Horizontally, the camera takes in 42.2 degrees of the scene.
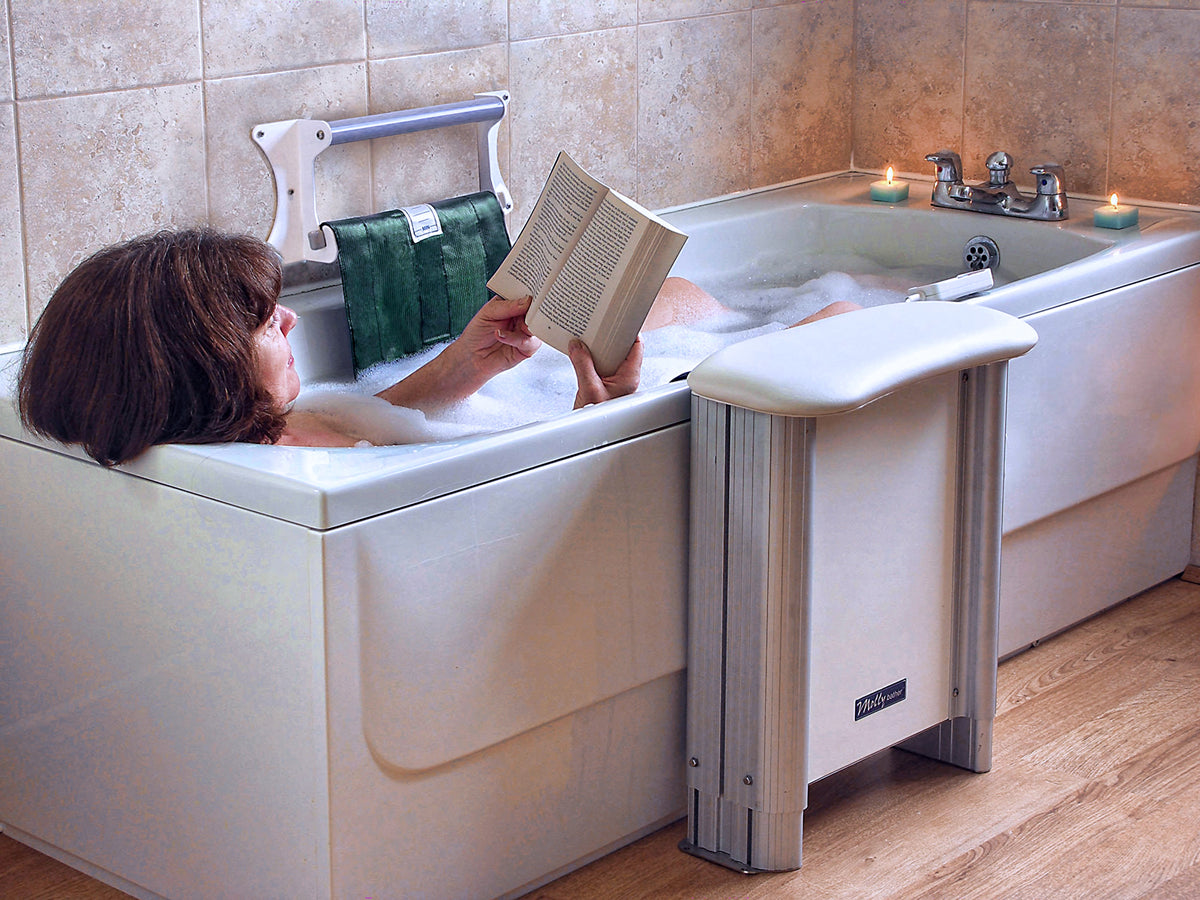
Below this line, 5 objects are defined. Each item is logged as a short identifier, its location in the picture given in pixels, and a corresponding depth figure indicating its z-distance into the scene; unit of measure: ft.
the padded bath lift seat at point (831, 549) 5.27
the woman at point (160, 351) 4.96
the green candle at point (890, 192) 9.05
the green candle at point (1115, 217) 7.99
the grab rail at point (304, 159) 6.77
